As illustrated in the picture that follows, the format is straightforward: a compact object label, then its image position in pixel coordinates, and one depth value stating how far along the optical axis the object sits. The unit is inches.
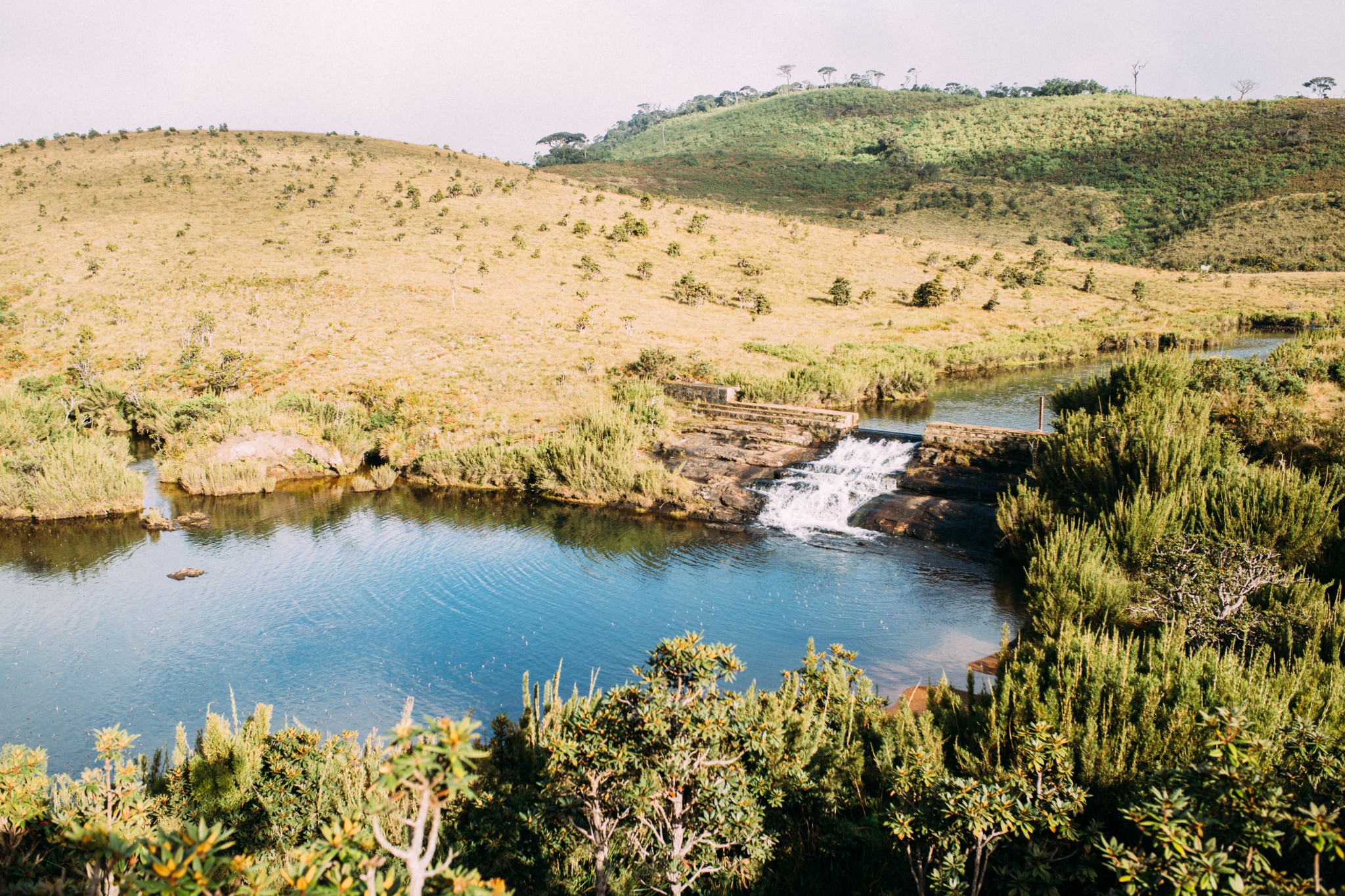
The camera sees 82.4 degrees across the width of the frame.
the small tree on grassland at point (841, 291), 1657.2
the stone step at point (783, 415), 832.3
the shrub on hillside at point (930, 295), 1670.8
